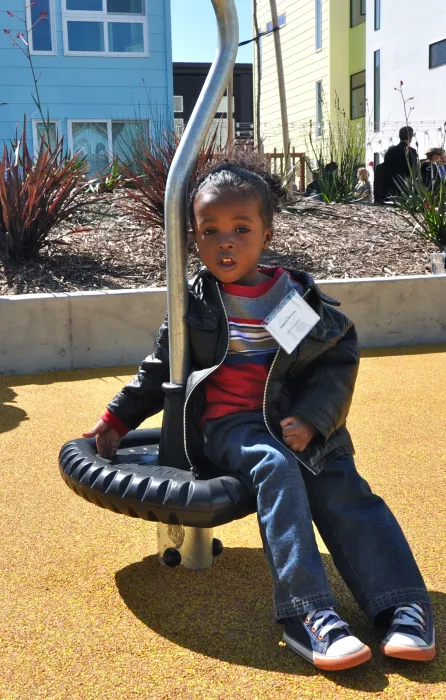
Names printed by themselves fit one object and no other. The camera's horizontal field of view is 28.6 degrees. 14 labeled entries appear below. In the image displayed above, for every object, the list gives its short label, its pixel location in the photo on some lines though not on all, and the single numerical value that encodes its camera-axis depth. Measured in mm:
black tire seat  2293
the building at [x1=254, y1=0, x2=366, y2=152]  20953
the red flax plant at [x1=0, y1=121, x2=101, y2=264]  6559
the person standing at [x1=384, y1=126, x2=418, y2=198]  10070
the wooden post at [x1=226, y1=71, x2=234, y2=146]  8034
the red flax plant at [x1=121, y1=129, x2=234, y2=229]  7242
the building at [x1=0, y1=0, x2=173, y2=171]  15203
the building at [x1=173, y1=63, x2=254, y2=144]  24453
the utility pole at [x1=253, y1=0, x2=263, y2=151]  9928
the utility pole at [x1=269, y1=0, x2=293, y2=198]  8797
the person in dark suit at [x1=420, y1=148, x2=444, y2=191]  8156
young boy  2207
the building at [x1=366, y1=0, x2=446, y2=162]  16656
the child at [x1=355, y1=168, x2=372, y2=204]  10125
